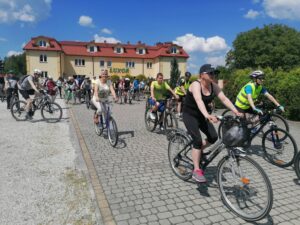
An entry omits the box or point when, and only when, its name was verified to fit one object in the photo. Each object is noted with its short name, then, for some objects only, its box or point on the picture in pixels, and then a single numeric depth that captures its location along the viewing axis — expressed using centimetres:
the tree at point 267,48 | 4434
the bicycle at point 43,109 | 1048
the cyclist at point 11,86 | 1358
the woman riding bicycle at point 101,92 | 757
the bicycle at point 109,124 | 702
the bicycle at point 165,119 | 805
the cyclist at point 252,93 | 580
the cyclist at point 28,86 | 1005
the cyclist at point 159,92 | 824
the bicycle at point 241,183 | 332
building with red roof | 5109
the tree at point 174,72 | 3504
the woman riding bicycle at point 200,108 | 394
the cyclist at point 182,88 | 1130
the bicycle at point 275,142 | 536
